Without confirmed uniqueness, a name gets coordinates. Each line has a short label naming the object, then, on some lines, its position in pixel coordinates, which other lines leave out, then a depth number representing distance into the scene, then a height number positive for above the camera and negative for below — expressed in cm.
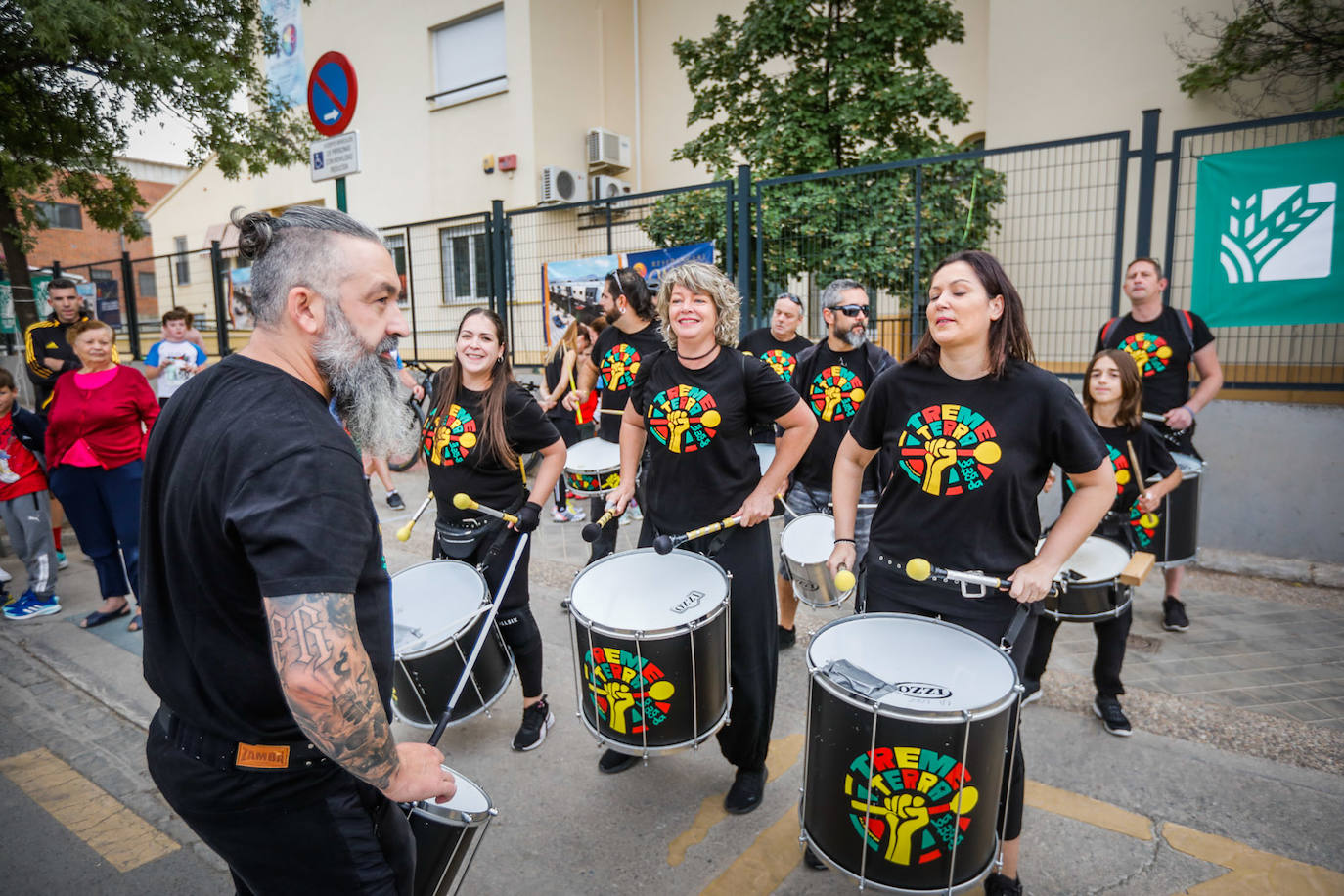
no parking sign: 456 +150
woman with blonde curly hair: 281 -49
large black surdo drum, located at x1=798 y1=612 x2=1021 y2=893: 178 -106
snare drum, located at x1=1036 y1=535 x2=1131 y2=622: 304 -105
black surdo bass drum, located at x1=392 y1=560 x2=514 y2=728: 276 -110
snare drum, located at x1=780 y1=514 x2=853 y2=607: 364 -108
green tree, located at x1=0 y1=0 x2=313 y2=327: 676 +255
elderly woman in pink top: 464 -66
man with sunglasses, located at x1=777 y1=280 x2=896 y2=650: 426 -30
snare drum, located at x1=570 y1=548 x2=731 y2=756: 237 -103
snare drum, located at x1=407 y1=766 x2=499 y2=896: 168 -112
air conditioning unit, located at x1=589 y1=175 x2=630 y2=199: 1372 +269
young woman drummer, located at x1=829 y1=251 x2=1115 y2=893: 216 -37
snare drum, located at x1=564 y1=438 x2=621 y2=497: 502 -89
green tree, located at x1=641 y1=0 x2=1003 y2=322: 722 +248
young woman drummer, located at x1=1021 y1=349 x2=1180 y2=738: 369 -57
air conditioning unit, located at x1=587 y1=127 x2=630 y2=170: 1341 +332
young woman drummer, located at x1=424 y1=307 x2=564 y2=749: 319 -50
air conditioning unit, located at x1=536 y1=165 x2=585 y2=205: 1276 +256
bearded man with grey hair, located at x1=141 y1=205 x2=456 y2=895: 118 -41
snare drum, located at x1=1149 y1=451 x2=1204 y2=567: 405 -105
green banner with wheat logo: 514 +62
